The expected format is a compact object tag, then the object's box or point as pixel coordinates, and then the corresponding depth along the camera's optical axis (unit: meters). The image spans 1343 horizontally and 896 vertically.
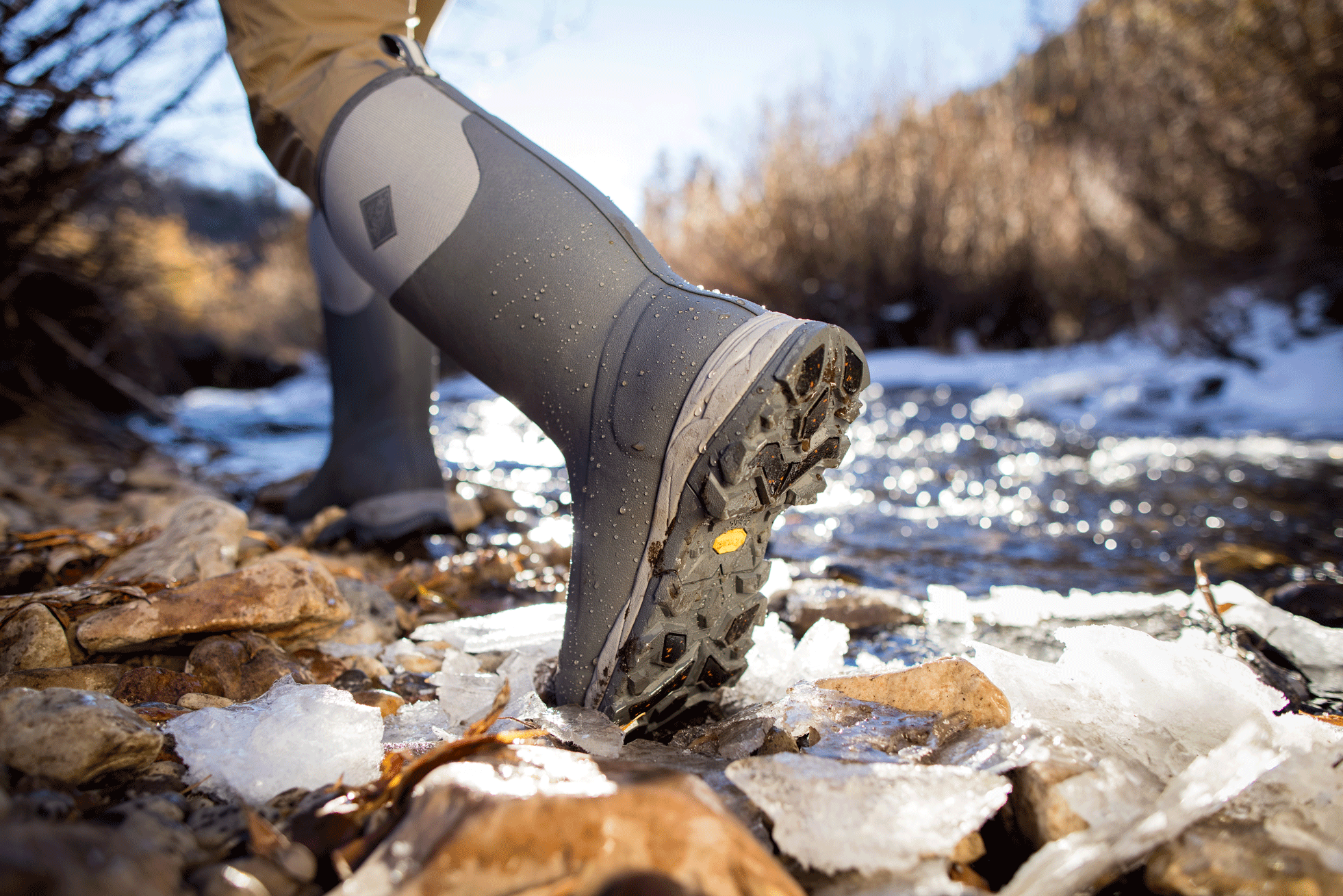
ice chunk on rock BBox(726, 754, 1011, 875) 0.48
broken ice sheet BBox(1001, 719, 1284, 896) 0.45
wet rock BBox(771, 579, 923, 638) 1.03
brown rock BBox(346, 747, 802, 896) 0.40
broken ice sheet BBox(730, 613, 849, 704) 0.82
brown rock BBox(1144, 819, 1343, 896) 0.44
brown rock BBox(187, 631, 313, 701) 0.72
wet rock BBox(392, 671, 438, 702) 0.80
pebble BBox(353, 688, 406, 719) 0.72
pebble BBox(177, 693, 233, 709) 0.67
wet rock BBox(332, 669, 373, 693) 0.79
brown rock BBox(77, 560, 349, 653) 0.72
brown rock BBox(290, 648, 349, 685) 0.81
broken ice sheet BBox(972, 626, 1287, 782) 0.59
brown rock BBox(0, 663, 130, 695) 0.63
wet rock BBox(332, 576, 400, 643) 0.90
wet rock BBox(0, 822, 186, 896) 0.33
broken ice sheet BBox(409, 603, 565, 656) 0.91
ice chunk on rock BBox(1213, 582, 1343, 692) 0.86
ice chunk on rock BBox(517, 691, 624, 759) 0.63
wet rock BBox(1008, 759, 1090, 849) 0.49
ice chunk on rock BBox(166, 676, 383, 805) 0.52
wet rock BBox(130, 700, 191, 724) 0.61
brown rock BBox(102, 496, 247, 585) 0.91
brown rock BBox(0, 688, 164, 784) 0.46
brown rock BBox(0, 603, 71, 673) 0.68
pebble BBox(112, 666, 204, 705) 0.68
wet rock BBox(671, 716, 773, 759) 0.66
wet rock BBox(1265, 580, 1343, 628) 1.03
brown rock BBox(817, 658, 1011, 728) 0.64
